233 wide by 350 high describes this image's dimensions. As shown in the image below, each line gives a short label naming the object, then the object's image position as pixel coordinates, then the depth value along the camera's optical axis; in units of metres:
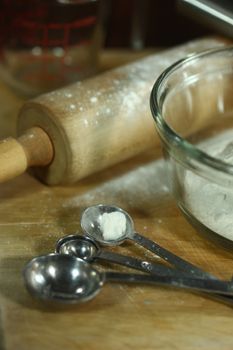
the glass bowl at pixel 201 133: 0.56
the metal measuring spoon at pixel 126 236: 0.55
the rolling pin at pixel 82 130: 0.61
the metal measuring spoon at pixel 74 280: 0.54
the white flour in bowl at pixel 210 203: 0.57
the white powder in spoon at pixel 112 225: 0.58
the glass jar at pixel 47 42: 0.72
